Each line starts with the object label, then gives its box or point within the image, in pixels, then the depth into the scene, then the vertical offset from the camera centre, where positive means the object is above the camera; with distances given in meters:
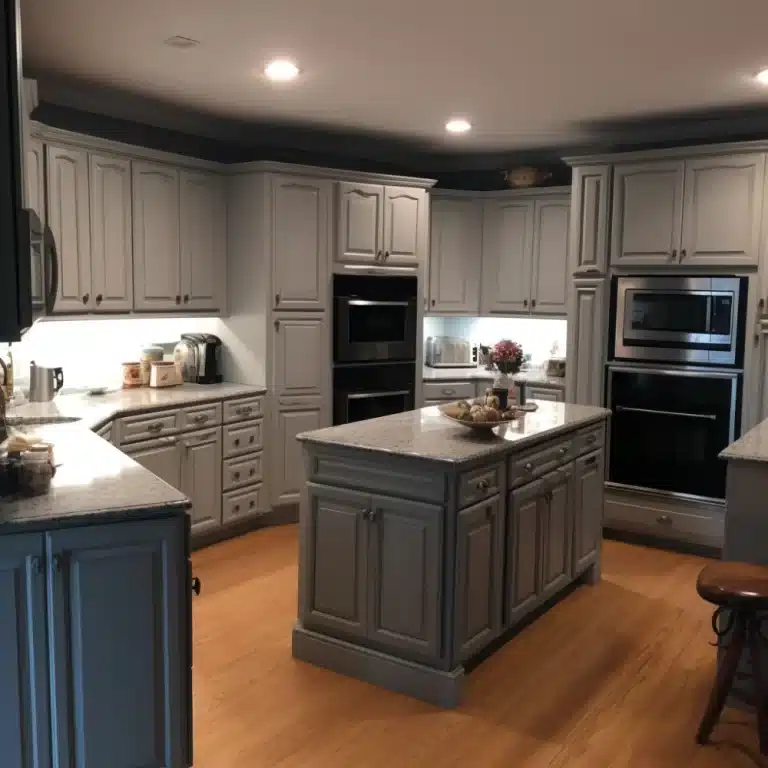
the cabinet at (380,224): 5.33 +0.58
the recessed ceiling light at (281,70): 3.73 +1.11
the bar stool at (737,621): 2.65 -1.02
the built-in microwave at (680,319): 4.66 -0.02
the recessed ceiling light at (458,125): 5.03 +1.17
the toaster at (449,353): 6.49 -0.32
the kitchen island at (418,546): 3.02 -0.90
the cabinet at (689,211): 4.58 +0.59
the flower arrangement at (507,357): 3.95 -0.21
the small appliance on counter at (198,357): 5.14 -0.31
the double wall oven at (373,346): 5.42 -0.24
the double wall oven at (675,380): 4.69 -0.38
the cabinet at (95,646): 2.16 -0.92
